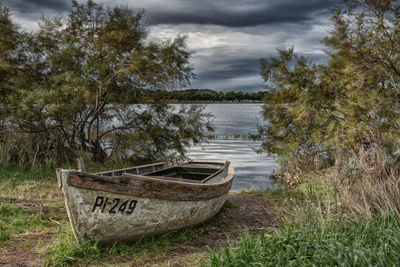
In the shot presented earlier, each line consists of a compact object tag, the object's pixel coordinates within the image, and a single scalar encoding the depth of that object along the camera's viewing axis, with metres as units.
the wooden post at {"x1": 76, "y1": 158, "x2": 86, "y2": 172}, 5.41
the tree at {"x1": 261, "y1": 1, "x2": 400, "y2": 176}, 9.41
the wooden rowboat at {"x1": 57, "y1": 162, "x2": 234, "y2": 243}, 4.77
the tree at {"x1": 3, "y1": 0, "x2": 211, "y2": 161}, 10.33
